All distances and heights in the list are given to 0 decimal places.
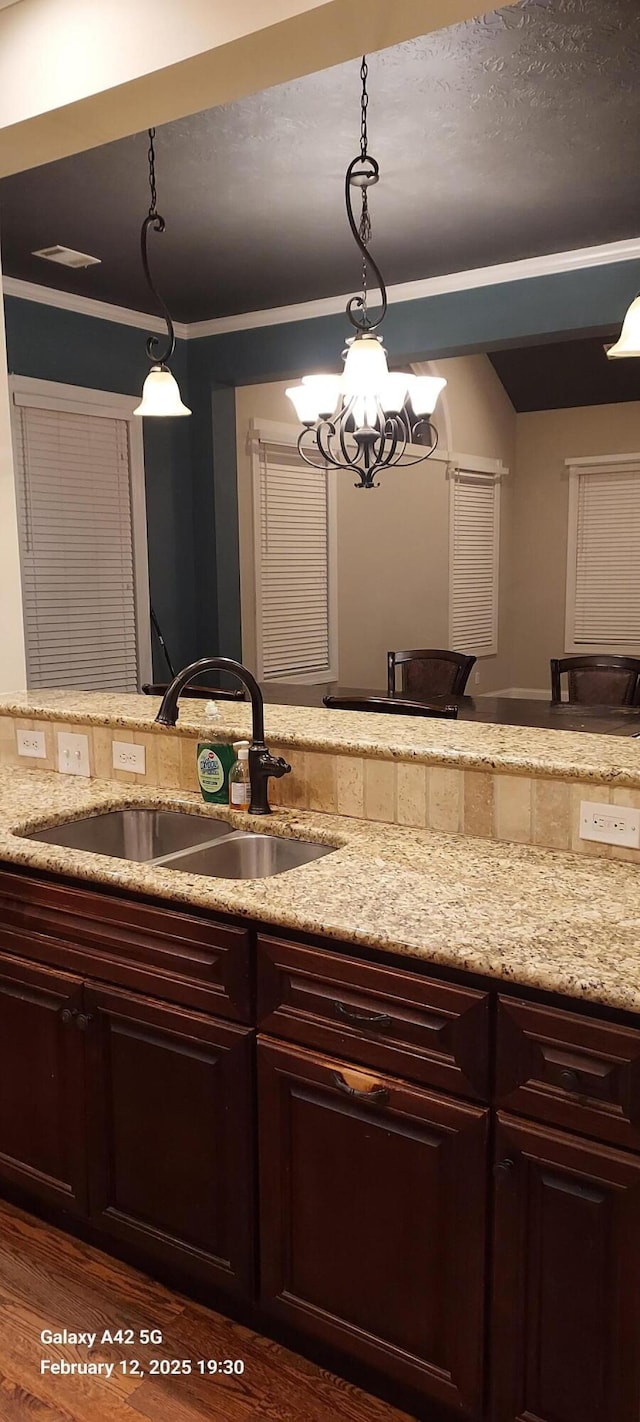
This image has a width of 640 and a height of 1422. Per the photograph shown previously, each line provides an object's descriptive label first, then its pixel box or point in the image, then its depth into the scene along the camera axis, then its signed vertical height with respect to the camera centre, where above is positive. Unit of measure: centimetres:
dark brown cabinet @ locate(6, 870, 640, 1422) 139 -93
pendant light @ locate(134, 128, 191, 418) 366 +64
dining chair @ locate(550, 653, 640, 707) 475 -53
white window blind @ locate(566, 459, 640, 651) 827 +10
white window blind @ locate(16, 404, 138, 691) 488 +11
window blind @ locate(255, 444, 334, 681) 595 +1
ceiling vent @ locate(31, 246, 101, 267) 422 +133
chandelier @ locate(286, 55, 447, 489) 324 +61
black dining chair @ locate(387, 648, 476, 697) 514 -53
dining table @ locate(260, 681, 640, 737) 377 -59
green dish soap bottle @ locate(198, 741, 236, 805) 235 -46
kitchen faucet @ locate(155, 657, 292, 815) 210 -34
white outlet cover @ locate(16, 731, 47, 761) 289 -50
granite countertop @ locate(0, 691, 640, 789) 195 -38
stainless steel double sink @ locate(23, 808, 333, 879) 219 -63
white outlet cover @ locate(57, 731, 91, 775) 278 -51
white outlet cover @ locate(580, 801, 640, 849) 187 -48
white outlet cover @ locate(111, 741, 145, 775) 265 -49
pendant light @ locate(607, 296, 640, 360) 289 +66
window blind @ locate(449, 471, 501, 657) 790 +5
